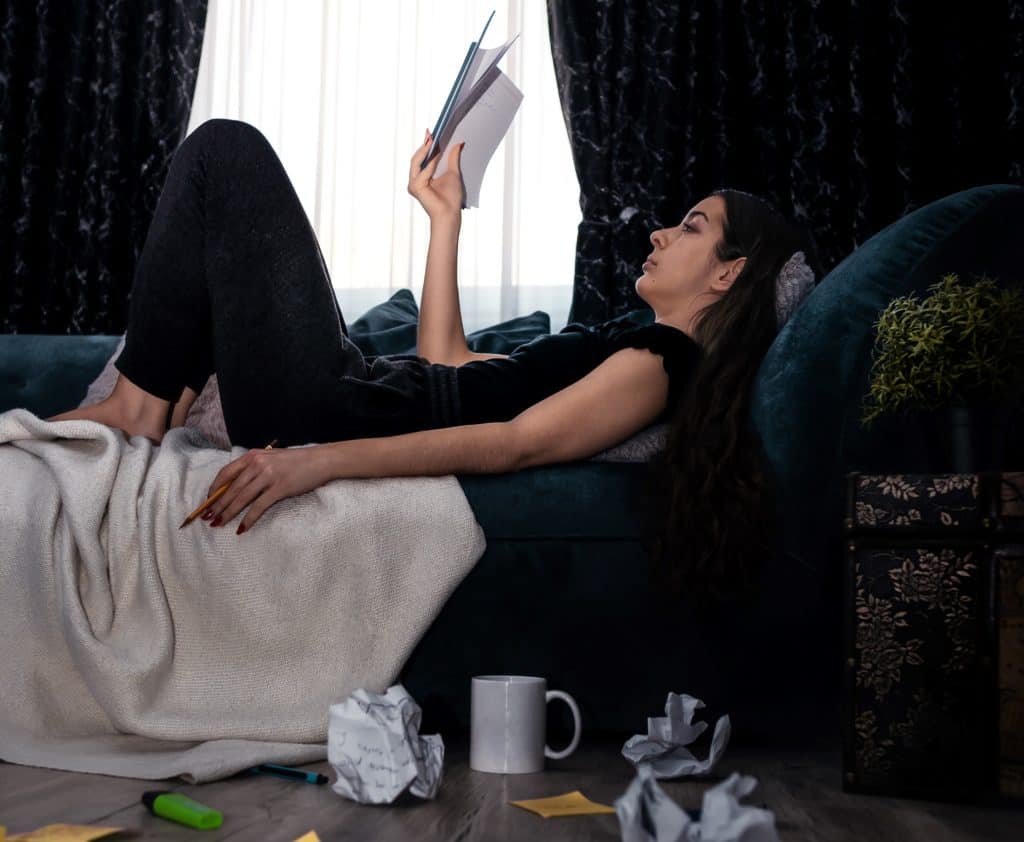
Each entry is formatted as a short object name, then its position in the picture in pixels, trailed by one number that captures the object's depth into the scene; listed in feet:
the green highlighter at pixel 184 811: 3.44
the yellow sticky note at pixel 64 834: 3.13
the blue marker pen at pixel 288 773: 4.12
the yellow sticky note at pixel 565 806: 3.78
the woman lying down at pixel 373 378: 5.01
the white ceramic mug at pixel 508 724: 4.43
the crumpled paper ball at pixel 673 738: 4.51
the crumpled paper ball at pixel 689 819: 2.80
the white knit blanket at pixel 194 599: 4.63
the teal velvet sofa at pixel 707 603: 5.01
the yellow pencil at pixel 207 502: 4.69
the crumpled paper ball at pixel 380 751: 3.85
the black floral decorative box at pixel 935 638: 4.01
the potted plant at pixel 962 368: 4.50
